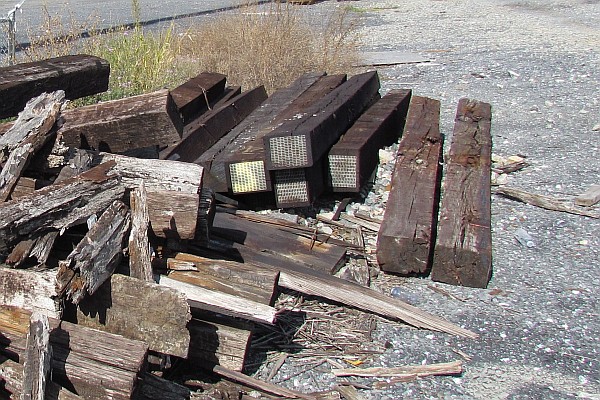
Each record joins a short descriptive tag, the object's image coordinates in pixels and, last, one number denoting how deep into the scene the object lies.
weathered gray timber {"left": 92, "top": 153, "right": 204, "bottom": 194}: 3.49
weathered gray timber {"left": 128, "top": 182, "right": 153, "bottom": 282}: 3.22
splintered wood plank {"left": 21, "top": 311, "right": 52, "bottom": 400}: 2.73
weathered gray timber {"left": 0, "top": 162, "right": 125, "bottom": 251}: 3.05
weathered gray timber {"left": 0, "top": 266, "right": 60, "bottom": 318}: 3.00
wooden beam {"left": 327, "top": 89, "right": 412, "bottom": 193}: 5.13
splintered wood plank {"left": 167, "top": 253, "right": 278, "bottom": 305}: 3.42
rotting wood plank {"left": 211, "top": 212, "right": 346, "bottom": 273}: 4.44
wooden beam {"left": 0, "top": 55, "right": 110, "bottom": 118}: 4.16
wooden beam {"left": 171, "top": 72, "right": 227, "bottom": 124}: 6.21
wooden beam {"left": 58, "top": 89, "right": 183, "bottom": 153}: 3.99
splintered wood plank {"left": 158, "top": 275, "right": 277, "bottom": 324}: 3.24
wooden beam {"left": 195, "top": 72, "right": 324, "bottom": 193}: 5.06
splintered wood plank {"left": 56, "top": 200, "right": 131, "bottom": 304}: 2.93
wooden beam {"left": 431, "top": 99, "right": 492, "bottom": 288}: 4.23
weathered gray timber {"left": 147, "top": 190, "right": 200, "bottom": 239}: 3.46
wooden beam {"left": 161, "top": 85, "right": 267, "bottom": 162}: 5.41
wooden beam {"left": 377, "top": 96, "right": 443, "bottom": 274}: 4.32
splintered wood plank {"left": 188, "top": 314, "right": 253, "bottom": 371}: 3.30
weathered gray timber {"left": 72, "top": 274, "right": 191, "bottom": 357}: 2.99
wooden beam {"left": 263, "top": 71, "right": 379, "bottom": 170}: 4.73
